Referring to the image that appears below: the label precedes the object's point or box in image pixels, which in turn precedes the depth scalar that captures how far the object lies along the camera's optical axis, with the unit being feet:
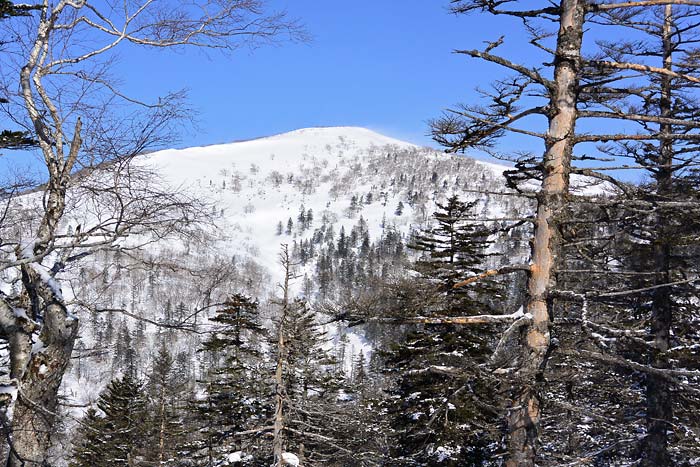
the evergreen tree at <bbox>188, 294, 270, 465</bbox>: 63.31
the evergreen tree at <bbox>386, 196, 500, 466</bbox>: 48.70
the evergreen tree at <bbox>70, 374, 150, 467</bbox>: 85.10
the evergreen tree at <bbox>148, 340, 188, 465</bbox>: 84.89
